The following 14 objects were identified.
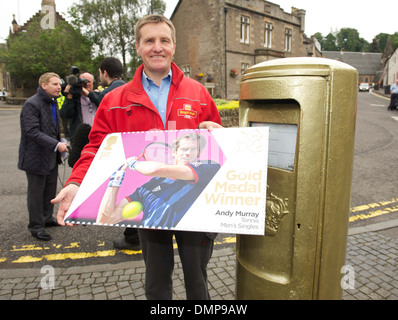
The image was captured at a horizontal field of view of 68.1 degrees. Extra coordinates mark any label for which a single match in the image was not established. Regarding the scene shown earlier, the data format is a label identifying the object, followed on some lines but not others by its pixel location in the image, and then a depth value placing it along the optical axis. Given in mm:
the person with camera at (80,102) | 4250
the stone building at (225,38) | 24859
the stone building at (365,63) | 71062
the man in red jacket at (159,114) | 1812
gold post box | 1410
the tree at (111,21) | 28500
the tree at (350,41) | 91312
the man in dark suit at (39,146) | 3660
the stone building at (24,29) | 32794
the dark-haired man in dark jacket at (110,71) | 3807
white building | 41150
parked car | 42188
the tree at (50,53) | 27922
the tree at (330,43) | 91944
